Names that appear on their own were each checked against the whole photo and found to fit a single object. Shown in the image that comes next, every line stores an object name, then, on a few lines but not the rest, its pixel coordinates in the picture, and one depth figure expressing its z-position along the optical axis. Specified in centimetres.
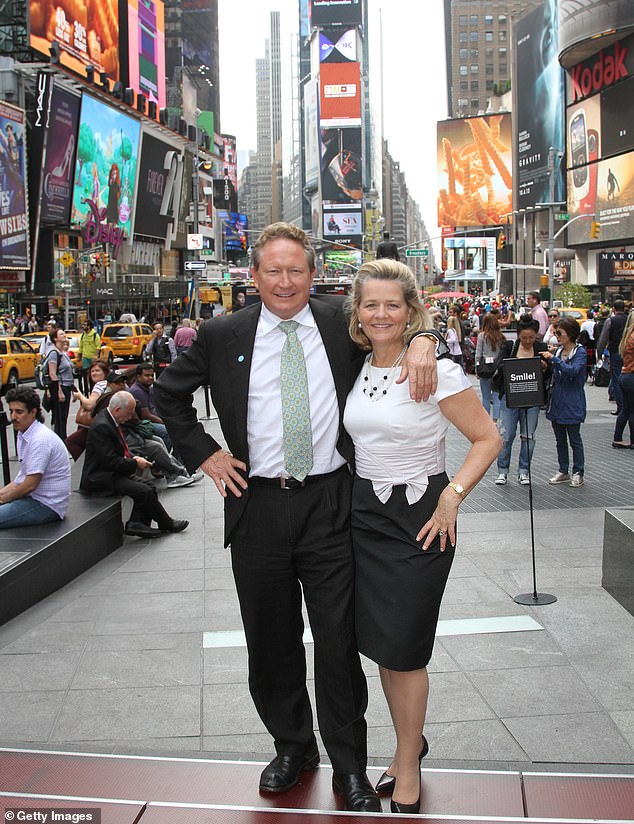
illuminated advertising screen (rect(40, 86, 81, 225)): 5219
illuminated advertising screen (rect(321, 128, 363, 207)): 17500
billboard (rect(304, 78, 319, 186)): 18592
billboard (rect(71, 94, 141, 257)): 5738
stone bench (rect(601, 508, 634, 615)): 590
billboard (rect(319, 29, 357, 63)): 18775
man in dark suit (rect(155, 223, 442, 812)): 333
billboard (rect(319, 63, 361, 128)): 17438
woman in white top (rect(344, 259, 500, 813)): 319
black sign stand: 782
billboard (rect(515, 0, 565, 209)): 7725
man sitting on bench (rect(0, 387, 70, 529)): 699
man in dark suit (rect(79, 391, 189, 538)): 840
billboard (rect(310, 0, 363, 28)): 19375
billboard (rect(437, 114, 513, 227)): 10075
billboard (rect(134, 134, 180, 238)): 7394
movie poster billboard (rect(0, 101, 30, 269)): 4528
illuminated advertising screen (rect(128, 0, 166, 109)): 7862
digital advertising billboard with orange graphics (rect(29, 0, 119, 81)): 5794
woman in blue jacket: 1003
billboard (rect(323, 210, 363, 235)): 17775
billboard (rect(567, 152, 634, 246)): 5984
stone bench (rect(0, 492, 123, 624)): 614
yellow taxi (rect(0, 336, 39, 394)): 2547
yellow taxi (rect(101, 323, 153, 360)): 3309
